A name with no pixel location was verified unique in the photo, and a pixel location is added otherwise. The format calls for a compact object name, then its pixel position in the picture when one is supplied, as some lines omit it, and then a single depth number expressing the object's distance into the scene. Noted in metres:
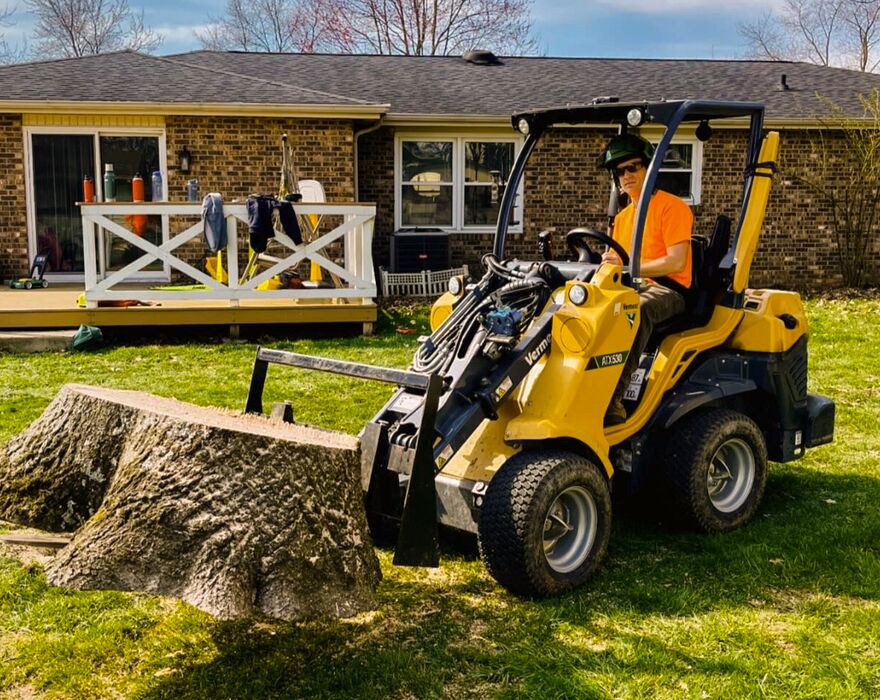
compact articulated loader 3.94
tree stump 3.14
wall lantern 13.15
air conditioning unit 13.81
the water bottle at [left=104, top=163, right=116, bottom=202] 12.84
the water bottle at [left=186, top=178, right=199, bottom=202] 12.59
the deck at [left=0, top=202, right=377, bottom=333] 10.23
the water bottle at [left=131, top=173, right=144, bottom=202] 12.84
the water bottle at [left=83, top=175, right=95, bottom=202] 12.98
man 4.58
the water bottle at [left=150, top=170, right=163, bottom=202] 13.05
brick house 13.09
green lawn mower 12.56
